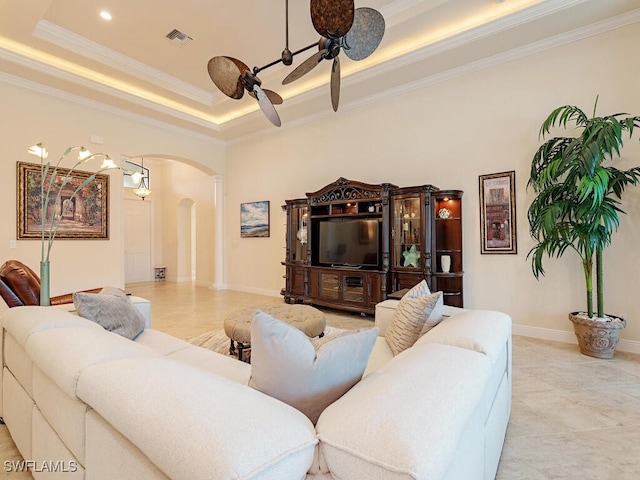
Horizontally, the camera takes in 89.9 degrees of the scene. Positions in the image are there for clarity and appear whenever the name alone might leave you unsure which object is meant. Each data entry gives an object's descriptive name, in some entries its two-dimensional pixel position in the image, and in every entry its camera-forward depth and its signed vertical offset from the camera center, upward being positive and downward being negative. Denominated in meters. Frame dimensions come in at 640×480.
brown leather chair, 2.64 -0.35
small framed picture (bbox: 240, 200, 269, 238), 6.70 +0.50
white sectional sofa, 0.70 -0.46
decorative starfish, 4.32 -0.22
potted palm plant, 2.81 +0.35
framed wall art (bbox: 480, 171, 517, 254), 3.90 +0.33
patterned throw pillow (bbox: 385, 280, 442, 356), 1.95 -0.50
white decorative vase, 4.19 -0.31
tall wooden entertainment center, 4.24 -0.04
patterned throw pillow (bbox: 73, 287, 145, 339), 2.02 -0.45
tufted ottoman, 2.75 -0.73
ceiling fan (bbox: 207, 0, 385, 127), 2.00 +1.42
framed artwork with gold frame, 4.66 +0.62
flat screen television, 4.72 -0.03
